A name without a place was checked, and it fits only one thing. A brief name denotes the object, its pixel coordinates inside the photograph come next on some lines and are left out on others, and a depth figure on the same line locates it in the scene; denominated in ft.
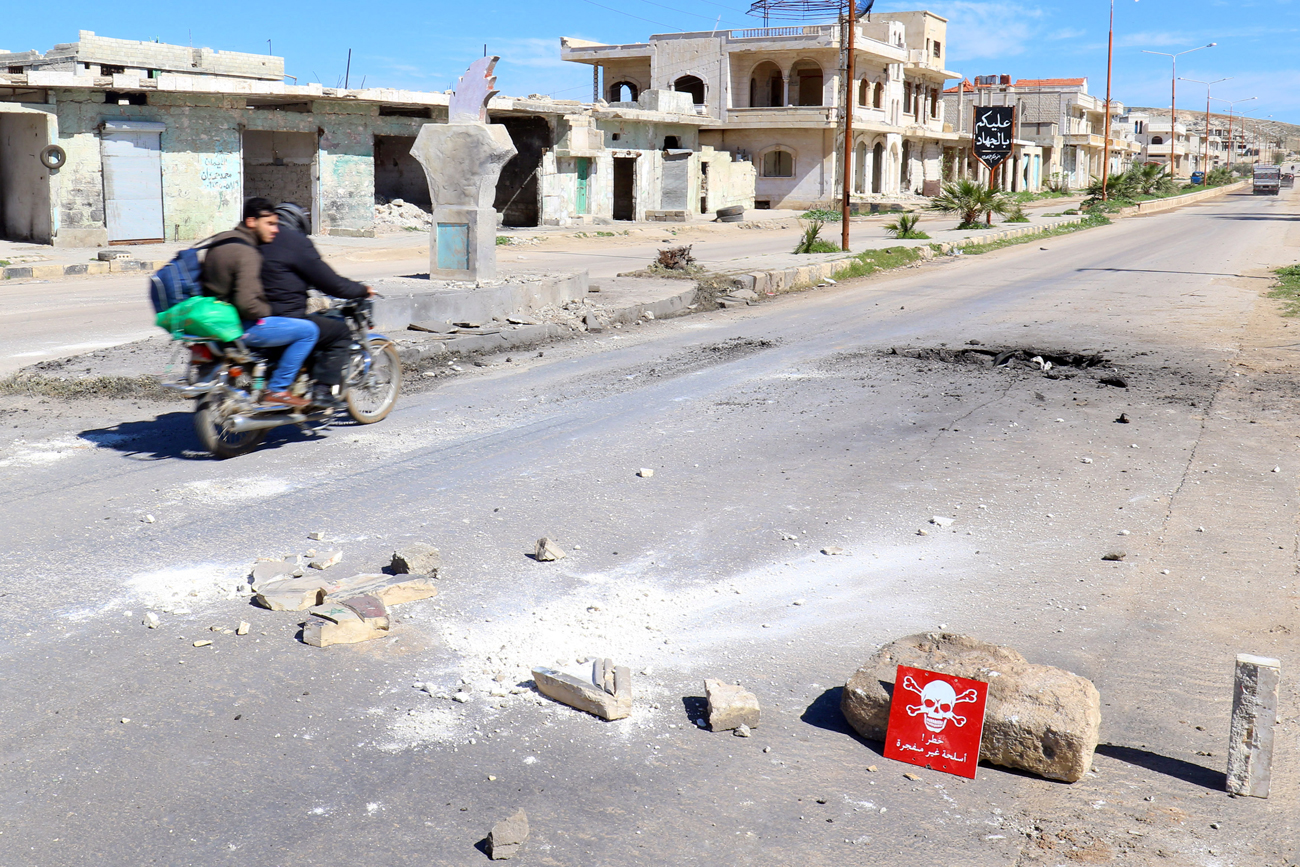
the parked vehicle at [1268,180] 264.31
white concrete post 10.76
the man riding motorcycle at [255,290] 23.18
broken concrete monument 47.16
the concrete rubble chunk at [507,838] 9.87
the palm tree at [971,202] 112.57
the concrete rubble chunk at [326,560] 16.83
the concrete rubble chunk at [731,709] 12.19
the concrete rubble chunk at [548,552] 17.35
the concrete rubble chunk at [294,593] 15.20
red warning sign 11.51
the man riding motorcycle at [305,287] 23.88
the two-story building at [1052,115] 272.10
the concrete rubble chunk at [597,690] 12.43
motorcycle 23.12
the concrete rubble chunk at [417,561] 16.38
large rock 11.27
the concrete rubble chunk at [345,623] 14.23
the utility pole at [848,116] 77.01
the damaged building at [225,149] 79.10
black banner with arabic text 125.39
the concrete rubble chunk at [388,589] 15.44
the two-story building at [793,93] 171.94
